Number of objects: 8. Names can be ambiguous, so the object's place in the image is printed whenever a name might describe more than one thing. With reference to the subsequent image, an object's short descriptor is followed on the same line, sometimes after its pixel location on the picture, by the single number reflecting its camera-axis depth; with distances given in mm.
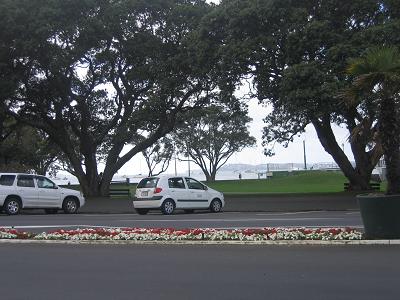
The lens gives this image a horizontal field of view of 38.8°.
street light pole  92100
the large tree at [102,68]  31047
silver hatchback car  22675
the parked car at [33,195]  23312
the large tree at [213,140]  68250
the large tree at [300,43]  23906
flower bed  11492
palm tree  10352
